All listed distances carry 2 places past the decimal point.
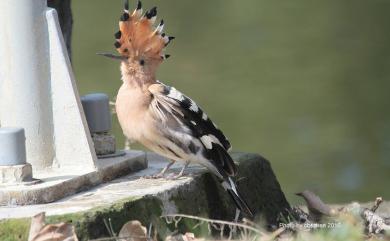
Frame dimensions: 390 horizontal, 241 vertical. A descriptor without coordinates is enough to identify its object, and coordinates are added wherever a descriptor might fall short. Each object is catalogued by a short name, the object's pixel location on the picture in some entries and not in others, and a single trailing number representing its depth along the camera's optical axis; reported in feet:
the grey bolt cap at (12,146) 35.96
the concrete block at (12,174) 36.19
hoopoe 38.88
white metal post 38.01
